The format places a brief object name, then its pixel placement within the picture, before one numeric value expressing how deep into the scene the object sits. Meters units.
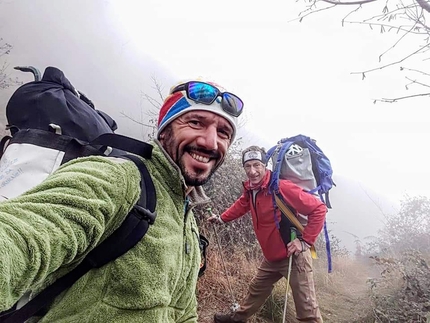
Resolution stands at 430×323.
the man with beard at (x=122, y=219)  0.69
